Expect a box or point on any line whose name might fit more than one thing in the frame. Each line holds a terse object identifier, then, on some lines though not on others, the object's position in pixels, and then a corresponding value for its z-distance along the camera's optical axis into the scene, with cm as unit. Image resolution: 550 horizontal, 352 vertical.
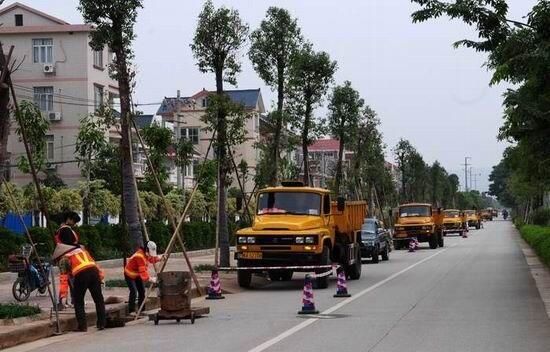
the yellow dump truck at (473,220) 9200
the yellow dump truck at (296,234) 1970
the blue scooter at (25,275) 1709
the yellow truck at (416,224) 4447
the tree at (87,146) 3740
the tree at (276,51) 2978
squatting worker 1439
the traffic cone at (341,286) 1781
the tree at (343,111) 4238
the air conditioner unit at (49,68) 5309
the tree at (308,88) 3353
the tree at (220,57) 2488
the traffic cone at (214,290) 1847
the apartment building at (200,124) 8325
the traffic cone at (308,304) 1467
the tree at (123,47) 1903
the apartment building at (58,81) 5319
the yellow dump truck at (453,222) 6812
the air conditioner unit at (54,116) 5309
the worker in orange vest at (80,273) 1284
